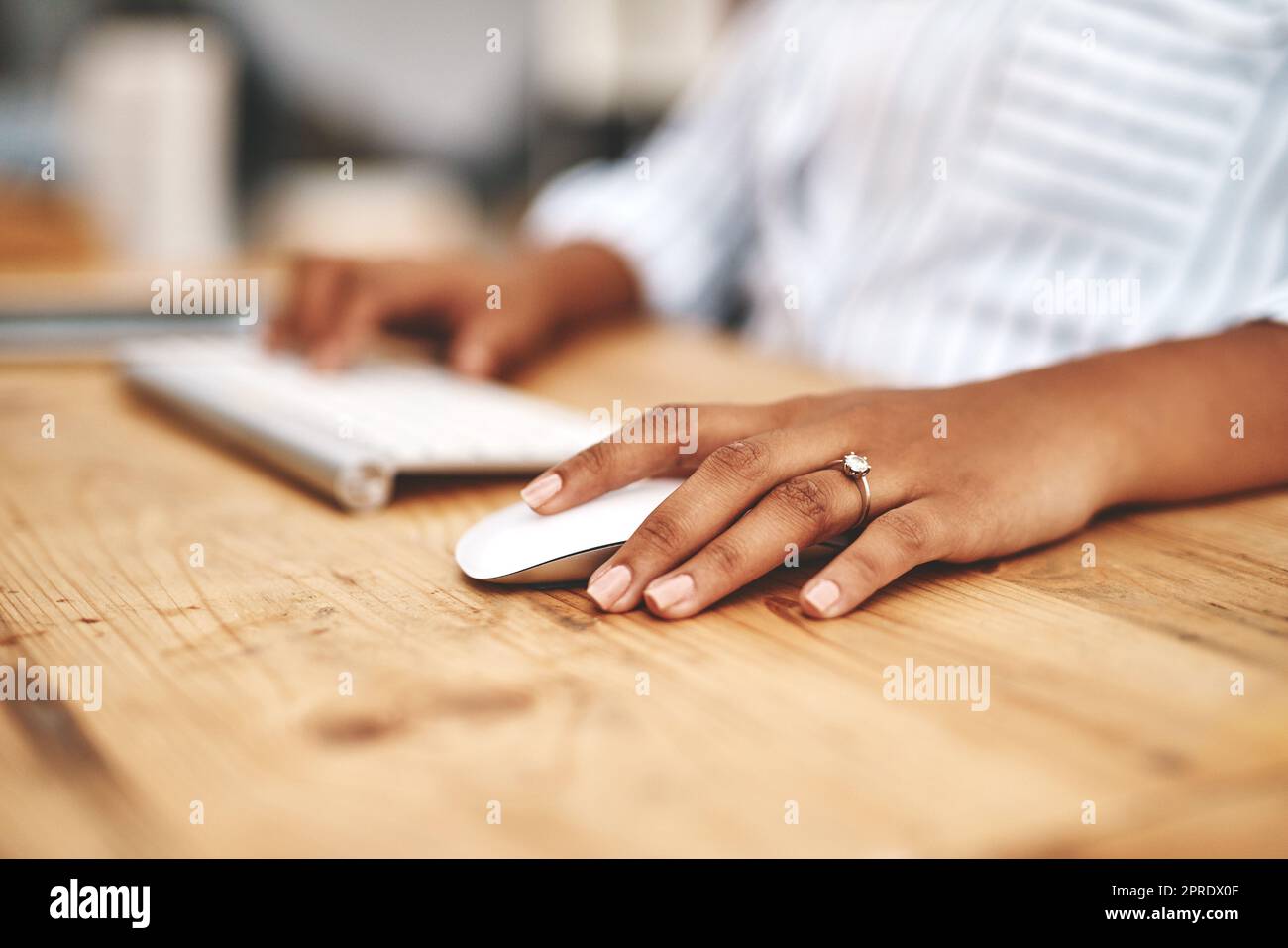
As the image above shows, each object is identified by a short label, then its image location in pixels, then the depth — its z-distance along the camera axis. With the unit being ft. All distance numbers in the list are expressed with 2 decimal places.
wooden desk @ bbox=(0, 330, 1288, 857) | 0.96
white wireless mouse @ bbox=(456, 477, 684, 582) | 1.52
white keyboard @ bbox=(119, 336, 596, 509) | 2.00
